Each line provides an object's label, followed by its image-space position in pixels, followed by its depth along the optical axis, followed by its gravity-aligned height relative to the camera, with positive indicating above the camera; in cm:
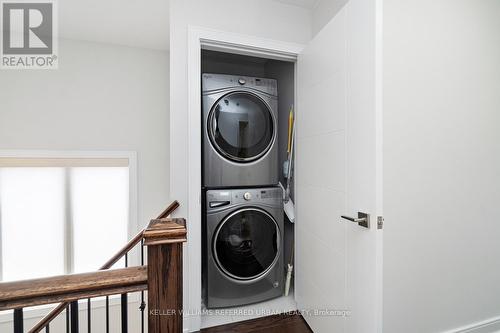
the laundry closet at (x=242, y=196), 179 -28
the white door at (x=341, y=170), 97 -4
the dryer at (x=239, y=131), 180 +29
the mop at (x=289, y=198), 200 -33
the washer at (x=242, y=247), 178 -72
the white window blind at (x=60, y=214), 236 -58
